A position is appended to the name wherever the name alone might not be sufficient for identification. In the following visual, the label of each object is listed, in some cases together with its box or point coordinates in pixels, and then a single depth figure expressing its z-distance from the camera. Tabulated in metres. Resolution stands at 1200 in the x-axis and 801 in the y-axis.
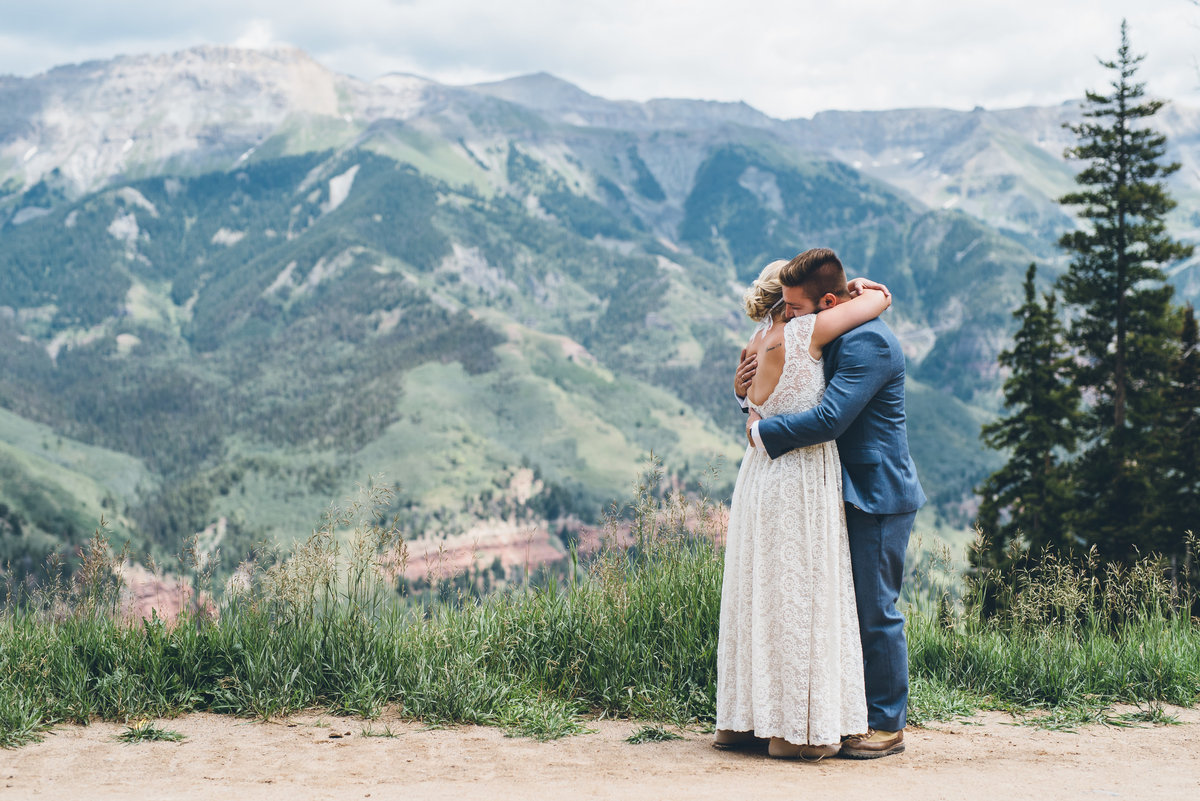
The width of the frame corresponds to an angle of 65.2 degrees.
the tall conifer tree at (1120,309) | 32.12
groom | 5.05
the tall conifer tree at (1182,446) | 31.11
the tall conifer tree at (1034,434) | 32.25
